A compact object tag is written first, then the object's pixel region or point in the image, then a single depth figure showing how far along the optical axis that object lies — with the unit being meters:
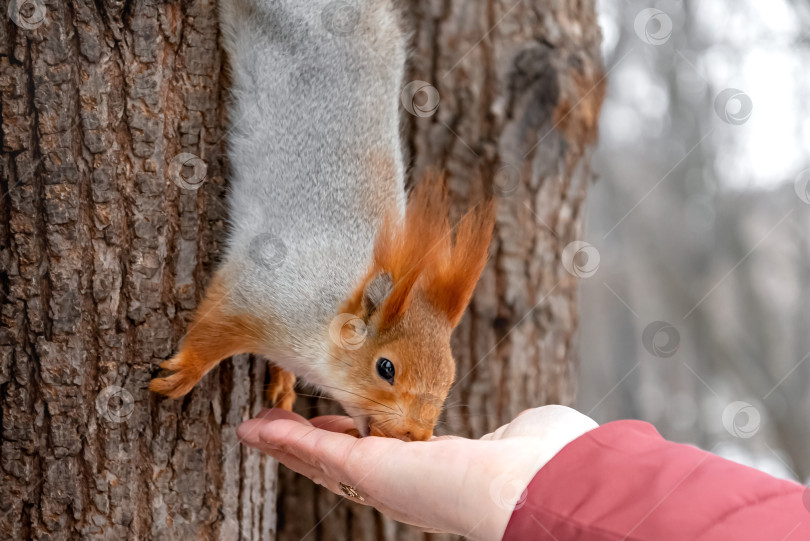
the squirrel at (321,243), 1.07
